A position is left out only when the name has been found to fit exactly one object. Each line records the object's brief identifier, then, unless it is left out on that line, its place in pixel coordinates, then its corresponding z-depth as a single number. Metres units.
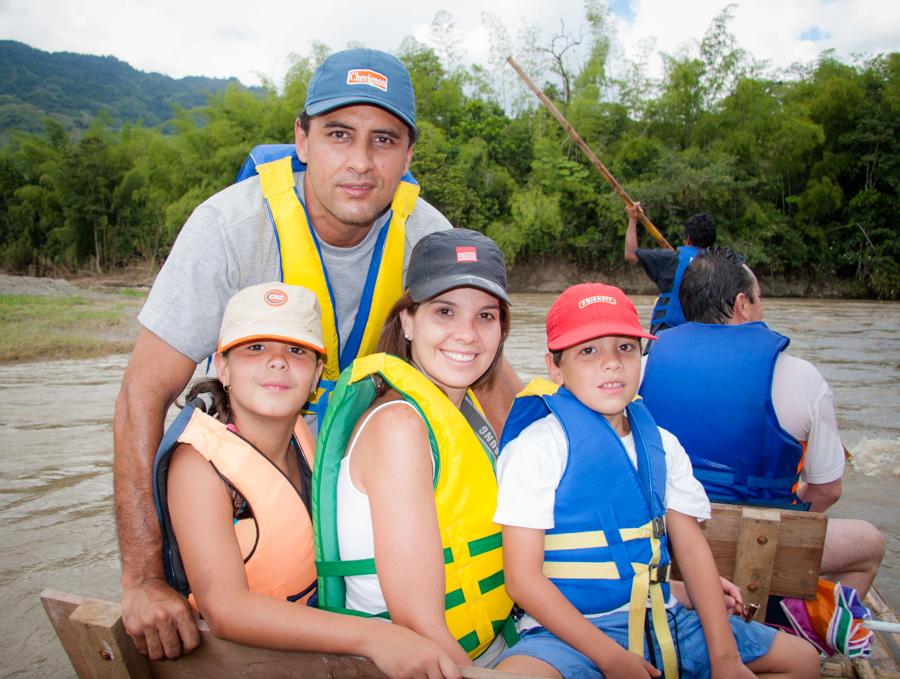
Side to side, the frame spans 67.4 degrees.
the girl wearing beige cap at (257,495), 1.35
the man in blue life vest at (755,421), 2.27
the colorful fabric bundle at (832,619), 1.95
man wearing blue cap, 1.82
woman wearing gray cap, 1.44
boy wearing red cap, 1.62
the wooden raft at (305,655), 1.28
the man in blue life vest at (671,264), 5.20
